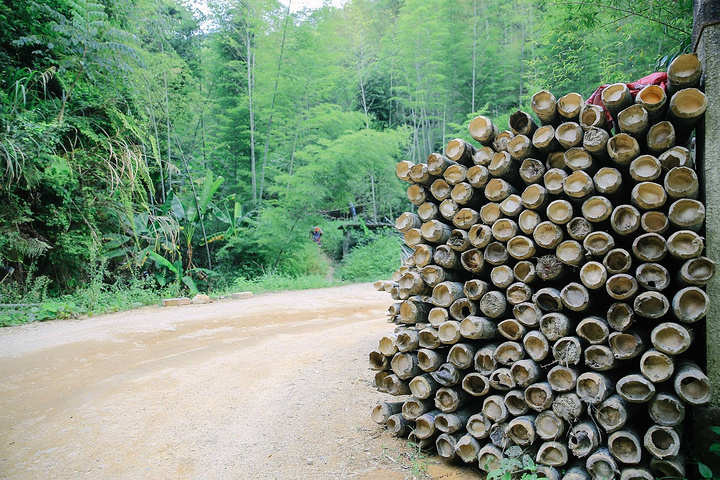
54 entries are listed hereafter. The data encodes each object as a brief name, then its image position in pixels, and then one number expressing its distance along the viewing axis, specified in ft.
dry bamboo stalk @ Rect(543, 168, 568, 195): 8.26
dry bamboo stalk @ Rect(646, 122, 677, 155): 7.42
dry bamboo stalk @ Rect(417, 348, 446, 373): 9.37
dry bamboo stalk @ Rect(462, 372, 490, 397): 8.66
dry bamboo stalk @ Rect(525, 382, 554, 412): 7.72
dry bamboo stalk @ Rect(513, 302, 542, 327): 8.20
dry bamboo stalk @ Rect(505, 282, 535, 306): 8.41
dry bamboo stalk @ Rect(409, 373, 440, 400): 9.42
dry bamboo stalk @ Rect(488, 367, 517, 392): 8.18
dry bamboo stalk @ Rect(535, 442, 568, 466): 7.47
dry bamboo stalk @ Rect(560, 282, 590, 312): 7.62
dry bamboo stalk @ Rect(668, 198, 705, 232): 6.97
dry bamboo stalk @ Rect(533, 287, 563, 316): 7.96
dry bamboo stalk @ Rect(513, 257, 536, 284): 8.37
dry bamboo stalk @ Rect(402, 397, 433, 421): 9.50
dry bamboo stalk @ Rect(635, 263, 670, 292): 7.05
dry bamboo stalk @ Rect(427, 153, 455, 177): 10.05
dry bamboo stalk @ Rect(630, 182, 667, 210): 7.24
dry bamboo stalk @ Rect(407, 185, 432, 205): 10.59
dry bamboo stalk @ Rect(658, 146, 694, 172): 7.22
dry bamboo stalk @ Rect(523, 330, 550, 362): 7.97
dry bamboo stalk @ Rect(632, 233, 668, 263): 7.12
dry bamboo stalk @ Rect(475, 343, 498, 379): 8.62
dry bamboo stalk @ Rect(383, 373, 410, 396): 10.05
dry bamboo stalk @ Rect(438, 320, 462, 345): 9.09
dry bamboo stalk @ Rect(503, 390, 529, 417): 8.12
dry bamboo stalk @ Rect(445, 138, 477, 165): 9.83
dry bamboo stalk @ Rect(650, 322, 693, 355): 6.75
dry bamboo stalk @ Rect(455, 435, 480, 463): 8.50
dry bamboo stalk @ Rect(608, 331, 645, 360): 7.14
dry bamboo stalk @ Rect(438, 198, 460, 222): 9.84
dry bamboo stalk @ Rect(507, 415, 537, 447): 7.81
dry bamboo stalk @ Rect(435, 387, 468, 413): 8.96
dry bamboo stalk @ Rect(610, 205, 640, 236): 7.33
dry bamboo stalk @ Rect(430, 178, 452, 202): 10.09
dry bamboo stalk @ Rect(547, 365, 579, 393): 7.59
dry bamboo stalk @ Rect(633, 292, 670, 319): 6.93
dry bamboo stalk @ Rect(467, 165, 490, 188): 9.32
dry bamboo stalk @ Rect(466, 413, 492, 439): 8.46
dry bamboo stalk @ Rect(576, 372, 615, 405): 7.20
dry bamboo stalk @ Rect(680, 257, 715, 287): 6.80
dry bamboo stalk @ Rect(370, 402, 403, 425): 10.31
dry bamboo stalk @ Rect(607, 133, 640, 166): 7.59
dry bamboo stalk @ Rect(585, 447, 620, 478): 6.95
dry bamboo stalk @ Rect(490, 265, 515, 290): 8.66
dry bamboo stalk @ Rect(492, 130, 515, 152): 9.21
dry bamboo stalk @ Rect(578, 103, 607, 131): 7.97
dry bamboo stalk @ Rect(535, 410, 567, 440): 7.58
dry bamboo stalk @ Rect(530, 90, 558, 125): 8.47
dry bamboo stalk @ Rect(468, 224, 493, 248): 8.98
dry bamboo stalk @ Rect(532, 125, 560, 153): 8.51
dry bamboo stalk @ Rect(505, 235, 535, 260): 8.40
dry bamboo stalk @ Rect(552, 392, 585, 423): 7.46
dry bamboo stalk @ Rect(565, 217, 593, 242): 7.81
